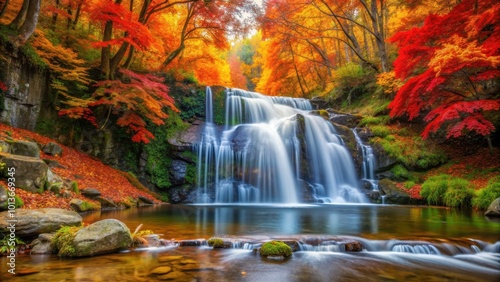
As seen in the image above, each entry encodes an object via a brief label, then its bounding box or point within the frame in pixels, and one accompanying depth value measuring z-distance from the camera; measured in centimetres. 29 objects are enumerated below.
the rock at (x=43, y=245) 430
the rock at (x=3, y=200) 487
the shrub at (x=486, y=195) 939
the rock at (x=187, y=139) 1401
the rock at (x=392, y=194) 1215
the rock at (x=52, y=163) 920
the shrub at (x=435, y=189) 1129
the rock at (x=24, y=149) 739
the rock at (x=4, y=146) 689
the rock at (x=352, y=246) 477
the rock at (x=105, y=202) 897
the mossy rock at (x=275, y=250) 439
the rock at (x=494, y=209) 823
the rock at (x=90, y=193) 874
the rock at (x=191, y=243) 495
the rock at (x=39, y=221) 444
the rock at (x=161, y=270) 362
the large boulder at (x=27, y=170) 627
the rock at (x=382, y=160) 1396
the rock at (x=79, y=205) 754
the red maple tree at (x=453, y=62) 945
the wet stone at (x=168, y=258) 409
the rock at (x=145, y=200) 1134
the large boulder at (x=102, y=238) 419
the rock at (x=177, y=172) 1359
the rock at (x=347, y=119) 1697
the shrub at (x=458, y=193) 1033
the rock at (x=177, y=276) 343
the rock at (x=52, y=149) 1005
